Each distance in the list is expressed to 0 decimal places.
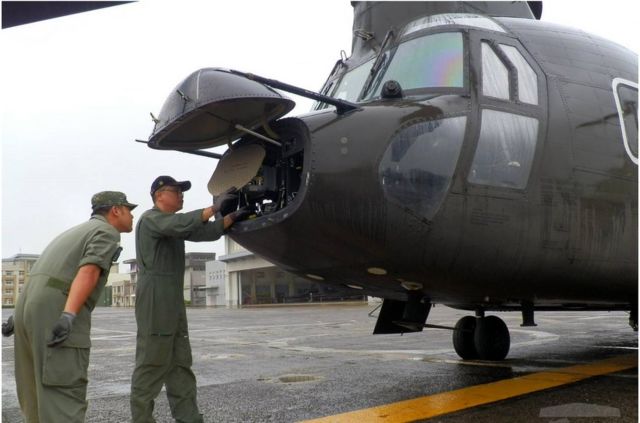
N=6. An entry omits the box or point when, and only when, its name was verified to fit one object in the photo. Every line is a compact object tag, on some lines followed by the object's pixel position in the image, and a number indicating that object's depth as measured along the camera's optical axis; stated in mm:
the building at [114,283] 101825
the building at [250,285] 60219
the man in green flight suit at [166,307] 3988
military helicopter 4129
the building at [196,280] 82938
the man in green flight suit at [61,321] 3232
